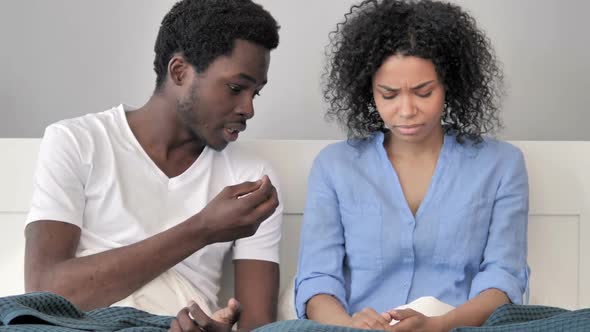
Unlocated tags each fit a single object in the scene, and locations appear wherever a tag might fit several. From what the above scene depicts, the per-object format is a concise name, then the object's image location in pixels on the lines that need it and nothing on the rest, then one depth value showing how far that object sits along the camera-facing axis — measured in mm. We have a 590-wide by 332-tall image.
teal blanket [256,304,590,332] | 3439
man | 3918
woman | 3959
